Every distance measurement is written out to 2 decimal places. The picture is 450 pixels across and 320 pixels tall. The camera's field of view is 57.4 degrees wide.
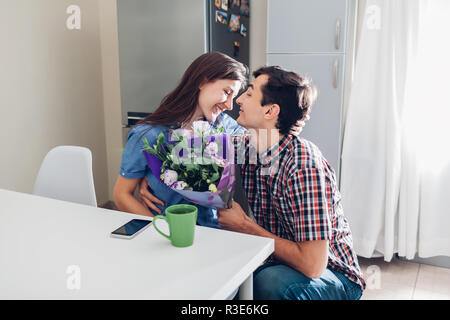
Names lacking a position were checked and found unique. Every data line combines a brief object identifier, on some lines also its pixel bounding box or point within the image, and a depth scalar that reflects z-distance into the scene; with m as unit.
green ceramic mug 1.06
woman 1.55
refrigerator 2.47
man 1.22
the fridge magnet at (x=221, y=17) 2.52
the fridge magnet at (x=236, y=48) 2.78
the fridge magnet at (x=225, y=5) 2.57
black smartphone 1.16
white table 0.89
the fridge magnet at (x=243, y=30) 2.91
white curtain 2.34
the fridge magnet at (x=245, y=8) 2.88
